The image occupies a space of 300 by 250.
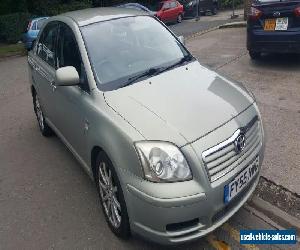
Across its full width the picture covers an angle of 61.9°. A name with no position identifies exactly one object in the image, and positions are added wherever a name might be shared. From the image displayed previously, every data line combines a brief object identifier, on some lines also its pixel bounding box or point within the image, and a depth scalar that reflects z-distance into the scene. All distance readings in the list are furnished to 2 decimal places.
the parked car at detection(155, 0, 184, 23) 14.12
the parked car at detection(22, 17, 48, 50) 9.61
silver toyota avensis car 1.82
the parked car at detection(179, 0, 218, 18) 16.37
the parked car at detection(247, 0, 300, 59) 4.56
